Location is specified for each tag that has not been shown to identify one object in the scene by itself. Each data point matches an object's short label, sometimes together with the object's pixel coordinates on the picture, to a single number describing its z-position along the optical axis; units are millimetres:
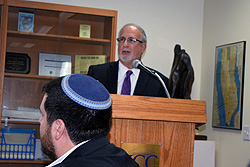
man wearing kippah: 1053
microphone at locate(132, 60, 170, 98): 2148
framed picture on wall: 3492
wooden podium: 1987
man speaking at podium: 2715
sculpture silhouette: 3828
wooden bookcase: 3729
